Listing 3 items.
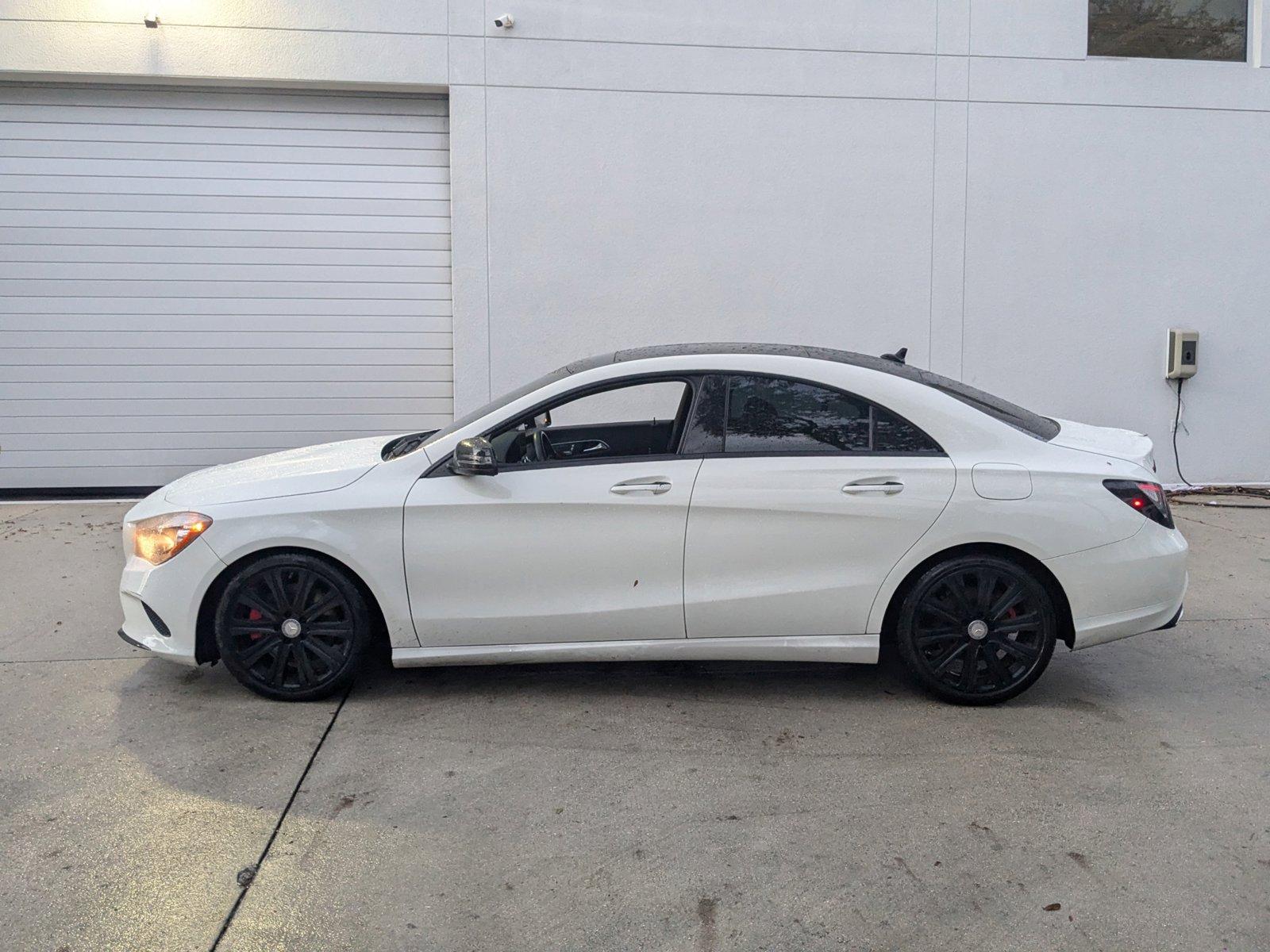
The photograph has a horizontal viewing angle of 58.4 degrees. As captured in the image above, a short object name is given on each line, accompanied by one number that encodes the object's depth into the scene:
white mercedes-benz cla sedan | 4.67
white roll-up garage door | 9.75
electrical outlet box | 10.23
